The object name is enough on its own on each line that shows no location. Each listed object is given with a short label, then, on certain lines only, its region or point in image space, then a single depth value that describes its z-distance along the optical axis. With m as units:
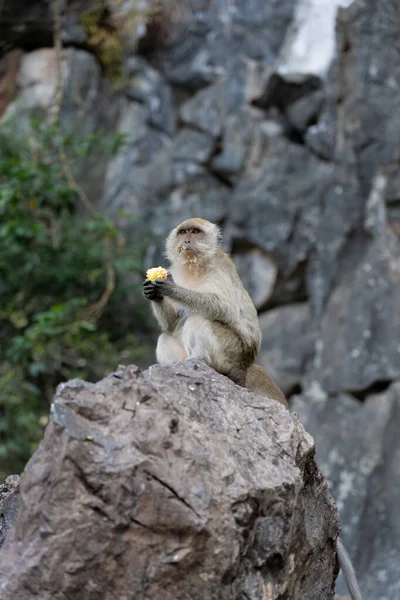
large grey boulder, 5.61
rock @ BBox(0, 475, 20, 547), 7.42
